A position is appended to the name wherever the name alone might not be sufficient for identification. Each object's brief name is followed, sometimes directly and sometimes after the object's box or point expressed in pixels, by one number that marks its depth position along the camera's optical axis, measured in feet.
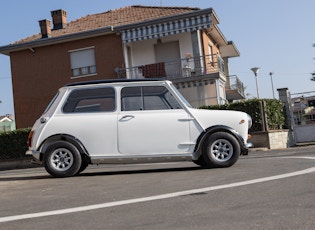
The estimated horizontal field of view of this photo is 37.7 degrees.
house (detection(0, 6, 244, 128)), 81.30
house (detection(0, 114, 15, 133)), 256.23
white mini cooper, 27.12
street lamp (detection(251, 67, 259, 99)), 88.53
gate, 66.18
